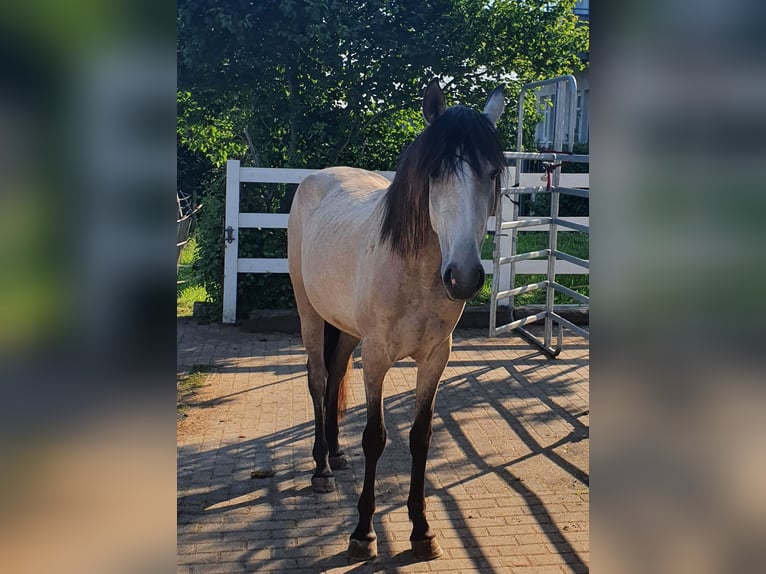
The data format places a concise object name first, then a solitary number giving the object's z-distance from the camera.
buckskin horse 2.52
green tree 7.46
